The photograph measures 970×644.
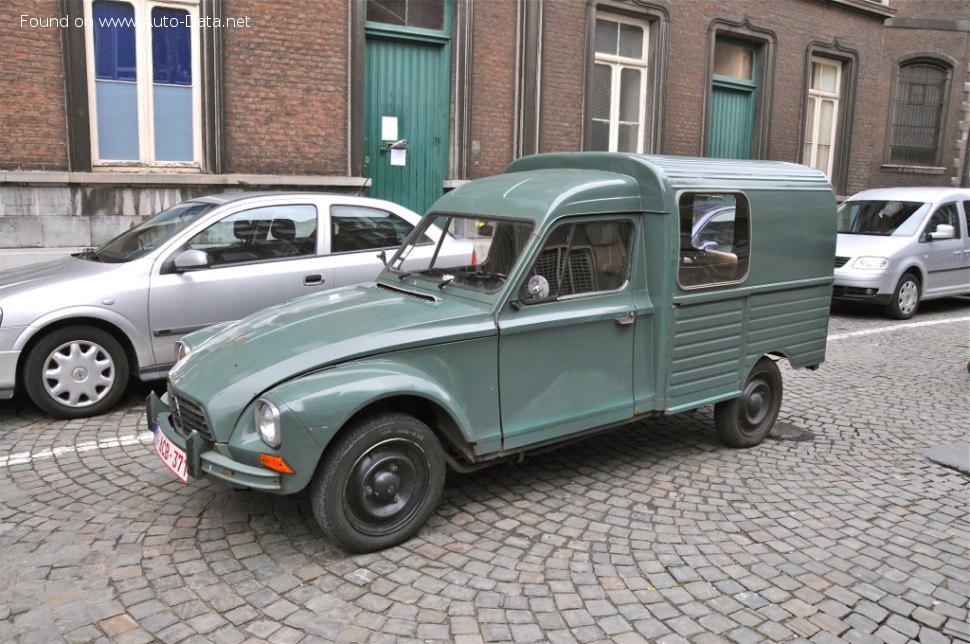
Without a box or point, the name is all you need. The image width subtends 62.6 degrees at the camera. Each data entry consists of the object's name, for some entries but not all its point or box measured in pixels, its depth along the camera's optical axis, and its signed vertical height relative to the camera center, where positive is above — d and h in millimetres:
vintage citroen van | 3826 -879
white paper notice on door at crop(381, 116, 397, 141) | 12383 +792
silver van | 11344 -799
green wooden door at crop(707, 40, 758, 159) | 16828 +1866
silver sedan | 5859 -850
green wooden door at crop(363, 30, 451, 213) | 12297 +964
